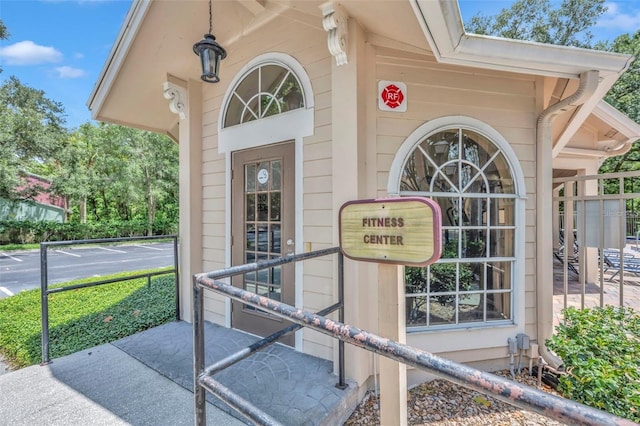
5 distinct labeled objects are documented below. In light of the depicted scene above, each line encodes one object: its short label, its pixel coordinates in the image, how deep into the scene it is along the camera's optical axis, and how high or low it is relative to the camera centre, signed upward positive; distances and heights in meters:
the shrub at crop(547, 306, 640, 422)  1.99 -1.16
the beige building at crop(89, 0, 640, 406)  2.40 +0.67
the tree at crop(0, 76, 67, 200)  14.04 +4.31
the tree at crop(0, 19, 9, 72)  10.74 +6.89
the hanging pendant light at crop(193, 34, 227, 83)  2.65 +1.49
